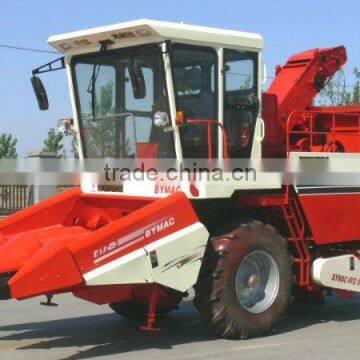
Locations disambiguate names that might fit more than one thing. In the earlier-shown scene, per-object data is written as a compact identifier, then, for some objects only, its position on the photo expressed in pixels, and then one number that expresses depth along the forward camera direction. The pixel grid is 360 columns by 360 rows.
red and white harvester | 6.11
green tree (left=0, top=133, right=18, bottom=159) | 40.41
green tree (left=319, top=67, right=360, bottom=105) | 23.65
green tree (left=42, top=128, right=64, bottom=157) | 35.97
